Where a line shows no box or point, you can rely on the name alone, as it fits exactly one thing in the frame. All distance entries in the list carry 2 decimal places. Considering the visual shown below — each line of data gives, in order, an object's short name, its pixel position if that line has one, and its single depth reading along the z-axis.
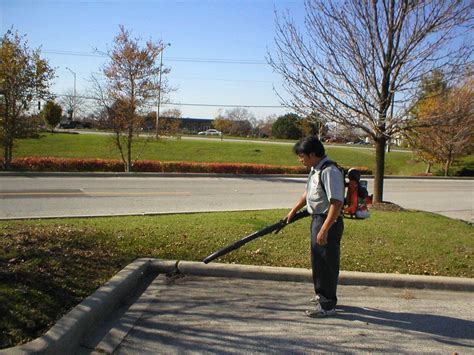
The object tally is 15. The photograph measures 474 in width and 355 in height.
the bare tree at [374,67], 9.48
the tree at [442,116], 9.59
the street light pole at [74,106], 63.39
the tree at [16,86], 17.52
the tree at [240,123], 81.50
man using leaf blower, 3.95
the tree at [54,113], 42.87
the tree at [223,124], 80.25
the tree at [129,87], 19.47
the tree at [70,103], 63.00
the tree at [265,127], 86.56
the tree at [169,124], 20.53
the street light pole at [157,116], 20.41
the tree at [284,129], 58.74
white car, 75.00
